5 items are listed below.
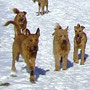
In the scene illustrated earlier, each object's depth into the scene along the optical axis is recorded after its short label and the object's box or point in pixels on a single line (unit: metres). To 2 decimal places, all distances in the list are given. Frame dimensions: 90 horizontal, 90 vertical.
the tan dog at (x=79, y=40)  11.89
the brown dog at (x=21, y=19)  15.63
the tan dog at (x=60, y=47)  10.40
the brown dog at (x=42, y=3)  22.86
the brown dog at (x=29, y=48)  8.33
